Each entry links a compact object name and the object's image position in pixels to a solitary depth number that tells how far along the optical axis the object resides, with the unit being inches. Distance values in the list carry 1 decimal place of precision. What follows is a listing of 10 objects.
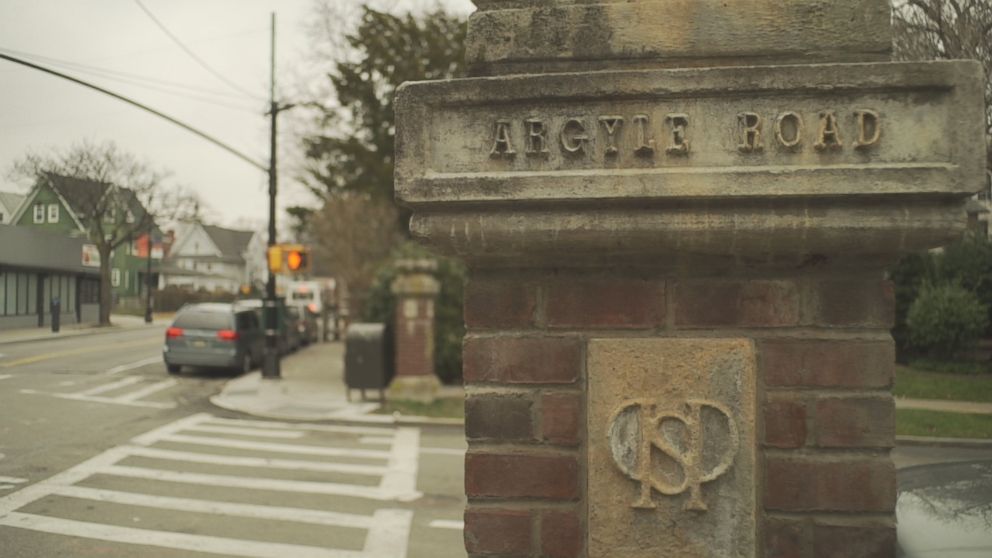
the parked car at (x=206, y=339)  753.6
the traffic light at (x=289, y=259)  703.1
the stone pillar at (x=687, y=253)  64.1
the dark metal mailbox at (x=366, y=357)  585.0
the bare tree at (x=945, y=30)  455.8
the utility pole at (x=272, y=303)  733.9
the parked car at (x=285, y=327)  926.0
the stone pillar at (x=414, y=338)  588.4
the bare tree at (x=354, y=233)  1429.6
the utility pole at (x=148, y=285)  1416.3
